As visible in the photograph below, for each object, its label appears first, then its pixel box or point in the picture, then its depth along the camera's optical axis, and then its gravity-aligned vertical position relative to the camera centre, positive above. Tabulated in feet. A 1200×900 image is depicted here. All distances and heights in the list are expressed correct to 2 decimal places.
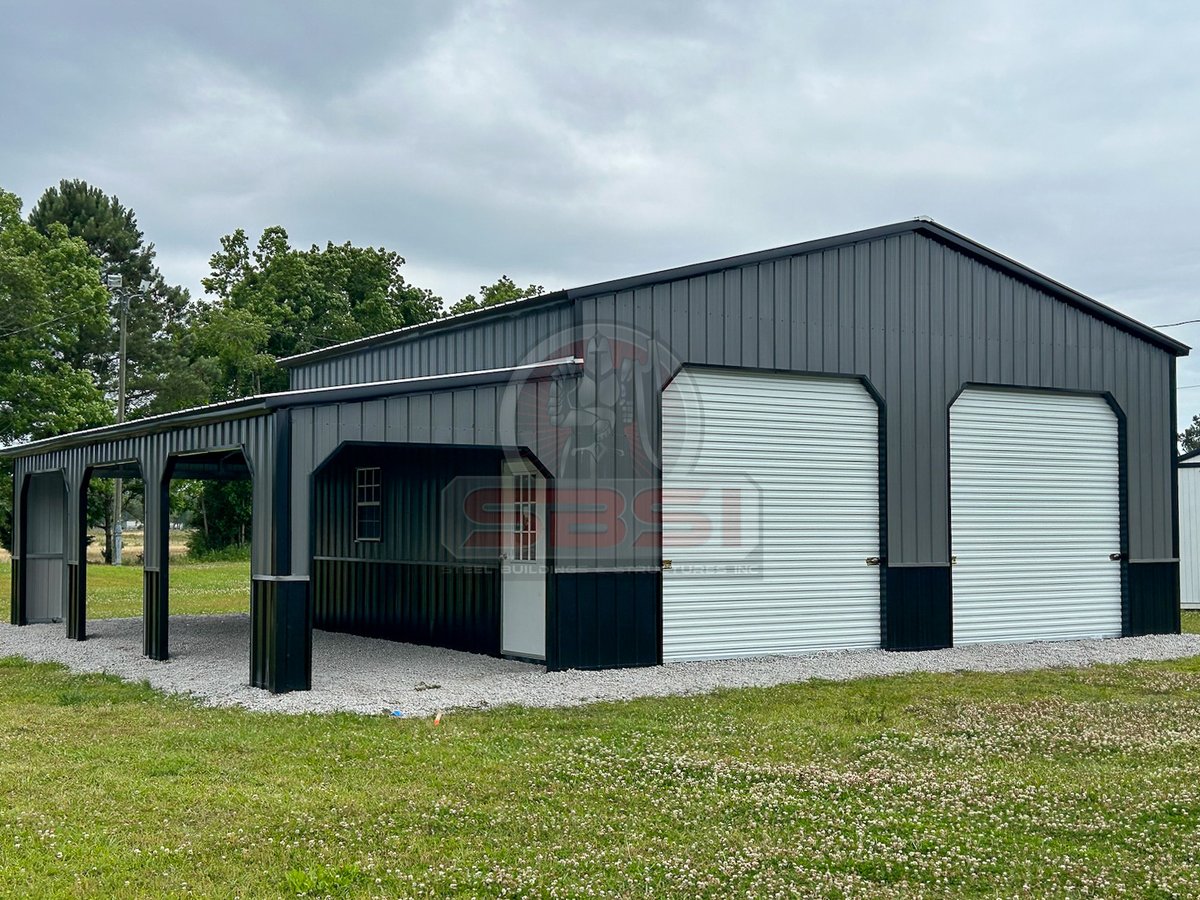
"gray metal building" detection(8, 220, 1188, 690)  35.09 +0.65
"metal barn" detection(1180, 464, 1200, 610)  64.08 -2.86
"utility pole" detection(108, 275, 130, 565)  107.76 -0.07
